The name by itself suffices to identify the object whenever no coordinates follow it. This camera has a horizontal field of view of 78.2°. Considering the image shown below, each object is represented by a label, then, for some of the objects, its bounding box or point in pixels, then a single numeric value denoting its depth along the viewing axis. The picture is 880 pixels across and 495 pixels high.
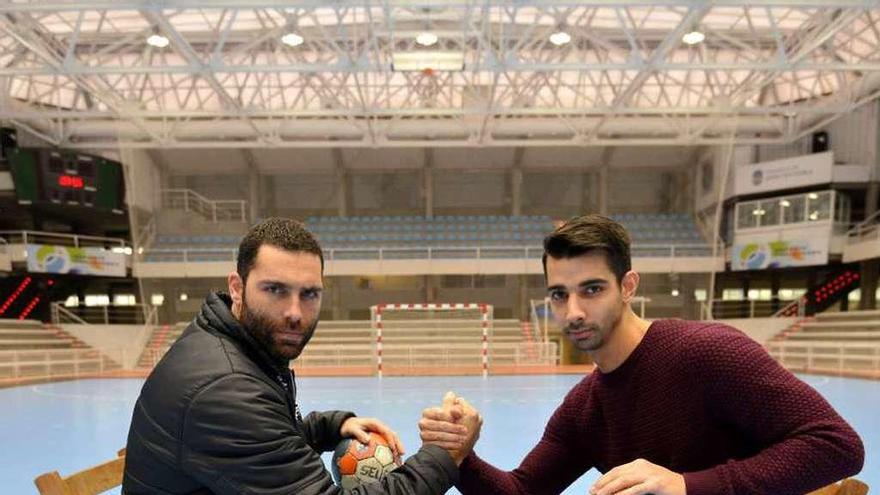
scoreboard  20.98
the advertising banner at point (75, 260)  21.00
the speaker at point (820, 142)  23.19
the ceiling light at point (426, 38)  12.59
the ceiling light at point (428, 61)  13.05
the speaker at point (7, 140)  21.81
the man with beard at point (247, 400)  1.68
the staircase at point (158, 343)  20.50
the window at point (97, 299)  27.25
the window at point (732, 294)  27.25
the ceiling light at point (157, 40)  14.51
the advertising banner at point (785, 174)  21.88
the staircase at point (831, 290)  23.34
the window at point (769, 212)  22.83
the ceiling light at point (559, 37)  15.47
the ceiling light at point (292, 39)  14.82
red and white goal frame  16.94
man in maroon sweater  1.57
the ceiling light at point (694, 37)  14.25
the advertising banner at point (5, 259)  20.58
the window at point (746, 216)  23.56
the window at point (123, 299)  27.53
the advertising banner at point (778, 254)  21.48
